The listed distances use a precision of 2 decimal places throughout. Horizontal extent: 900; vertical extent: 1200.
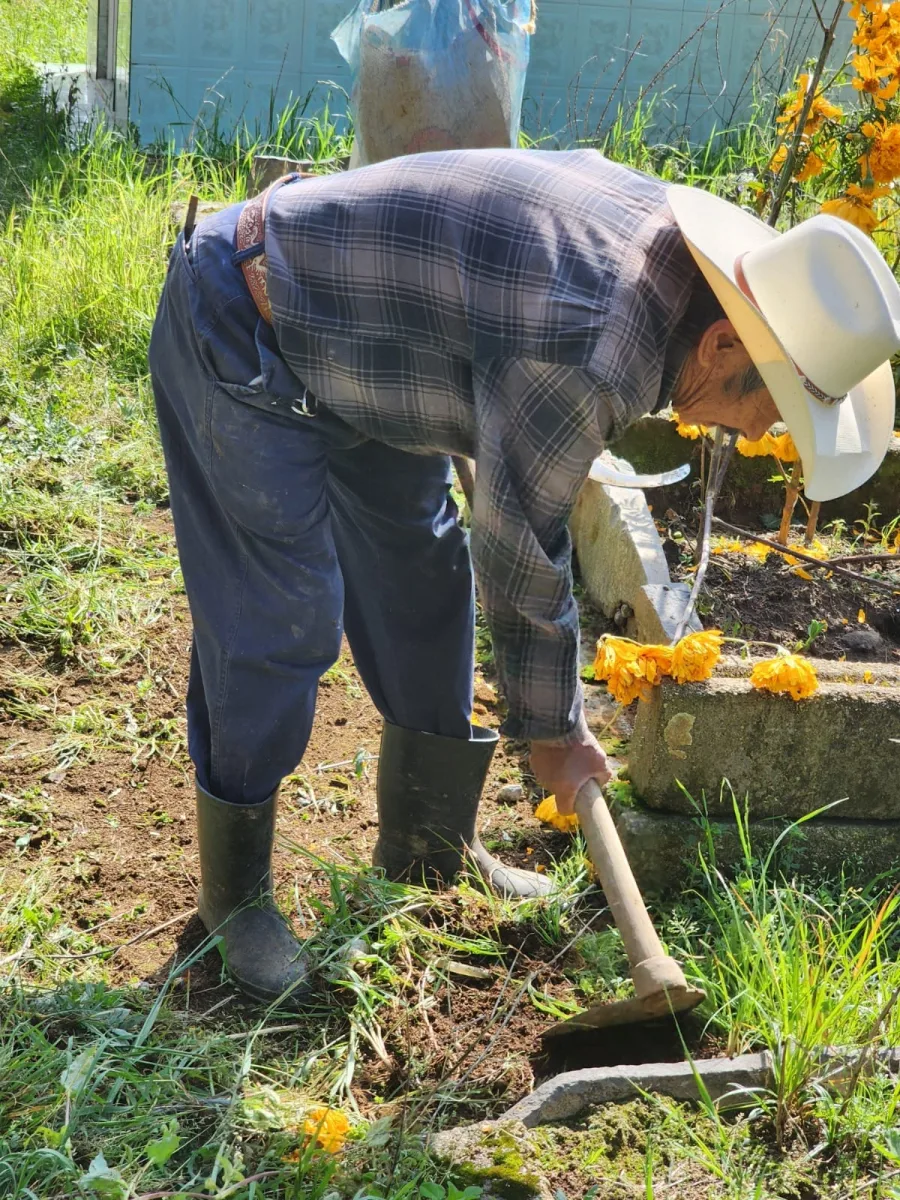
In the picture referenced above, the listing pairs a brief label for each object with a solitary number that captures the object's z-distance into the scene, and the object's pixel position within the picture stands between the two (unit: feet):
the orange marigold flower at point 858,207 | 11.80
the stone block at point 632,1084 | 6.86
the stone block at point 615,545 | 10.98
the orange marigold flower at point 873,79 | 11.75
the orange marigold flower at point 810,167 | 12.71
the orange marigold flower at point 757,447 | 11.32
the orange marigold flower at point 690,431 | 12.24
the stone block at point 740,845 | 9.00
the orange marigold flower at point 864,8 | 11.47
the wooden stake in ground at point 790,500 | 11.67
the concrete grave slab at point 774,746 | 8.71
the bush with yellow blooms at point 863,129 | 11.63
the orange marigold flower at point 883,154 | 11.68
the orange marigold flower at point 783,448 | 11.28
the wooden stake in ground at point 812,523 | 11.91
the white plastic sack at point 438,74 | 11.11
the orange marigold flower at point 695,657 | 8.55
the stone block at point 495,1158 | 6.20
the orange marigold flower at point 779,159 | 13.03
